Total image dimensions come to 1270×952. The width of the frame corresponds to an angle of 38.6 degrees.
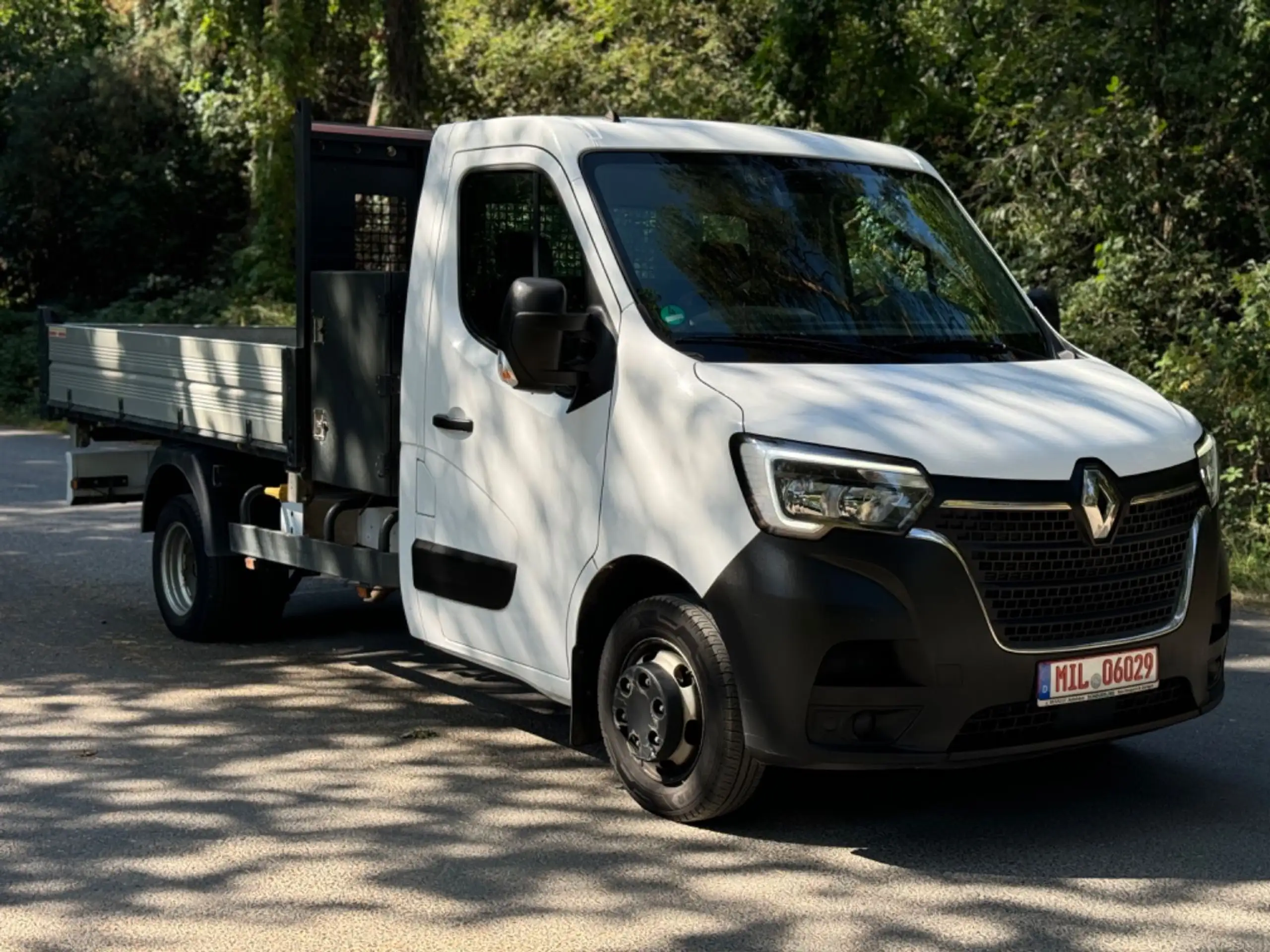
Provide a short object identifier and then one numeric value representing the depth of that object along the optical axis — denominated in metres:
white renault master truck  5.27
